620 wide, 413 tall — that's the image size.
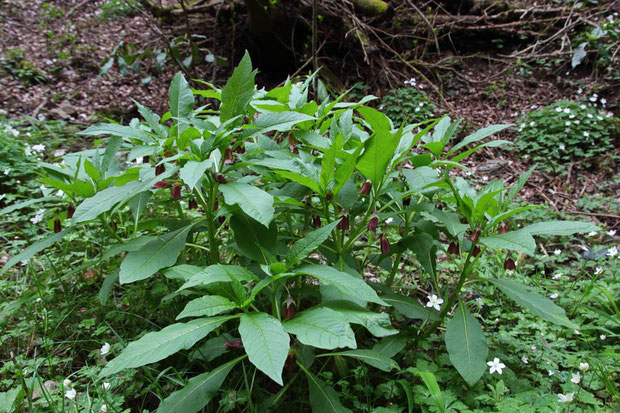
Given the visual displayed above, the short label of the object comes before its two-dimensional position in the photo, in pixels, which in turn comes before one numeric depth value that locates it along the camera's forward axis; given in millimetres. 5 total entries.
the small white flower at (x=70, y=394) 601
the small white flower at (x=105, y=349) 661
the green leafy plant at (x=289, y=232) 521
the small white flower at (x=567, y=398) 577
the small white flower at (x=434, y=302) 679
